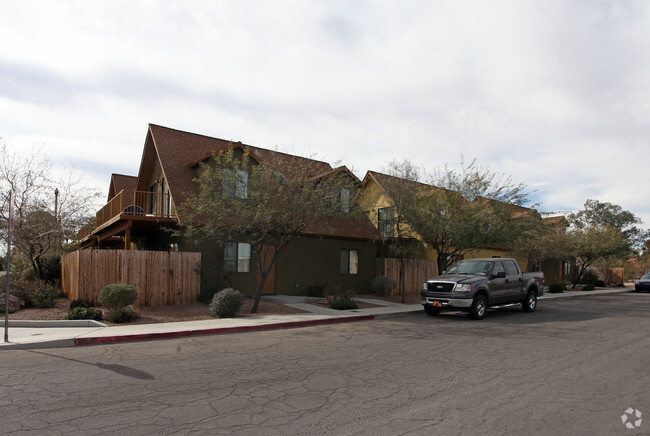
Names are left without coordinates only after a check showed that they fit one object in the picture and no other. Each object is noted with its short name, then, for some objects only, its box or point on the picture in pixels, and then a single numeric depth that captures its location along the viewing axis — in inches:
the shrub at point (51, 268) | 842.8
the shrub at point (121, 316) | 465.7
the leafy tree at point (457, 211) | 674.8
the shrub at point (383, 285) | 823.7
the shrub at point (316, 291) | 788.0
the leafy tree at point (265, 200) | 531.2
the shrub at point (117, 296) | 485.1
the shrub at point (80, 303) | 535.8
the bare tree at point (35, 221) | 675.4
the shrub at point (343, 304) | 613.3
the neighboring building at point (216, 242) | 686.5
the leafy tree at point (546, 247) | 1059.9
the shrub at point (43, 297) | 554.9
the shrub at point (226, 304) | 514.9
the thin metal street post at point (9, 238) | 351.0
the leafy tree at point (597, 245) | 1197.7
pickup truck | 534.9
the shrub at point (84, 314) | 470.9
